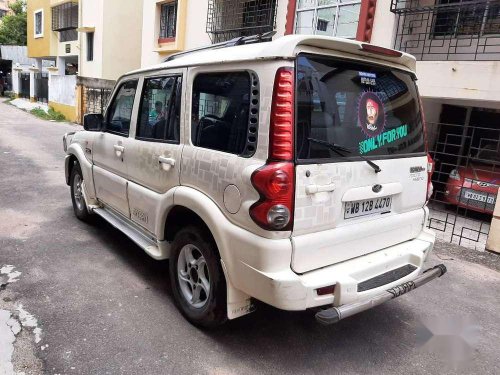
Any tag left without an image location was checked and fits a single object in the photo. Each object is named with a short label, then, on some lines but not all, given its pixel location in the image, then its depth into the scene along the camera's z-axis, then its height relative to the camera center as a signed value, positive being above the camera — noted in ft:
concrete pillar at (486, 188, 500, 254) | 16.80 -4.58
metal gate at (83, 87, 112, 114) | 57.93 -2.47
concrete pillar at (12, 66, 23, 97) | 98.93 -1.38
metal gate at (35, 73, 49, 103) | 88.43 -2.40
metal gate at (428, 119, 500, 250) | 20.31 -4.38
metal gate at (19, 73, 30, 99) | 97.14 -2.58
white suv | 7.80 -1.65
